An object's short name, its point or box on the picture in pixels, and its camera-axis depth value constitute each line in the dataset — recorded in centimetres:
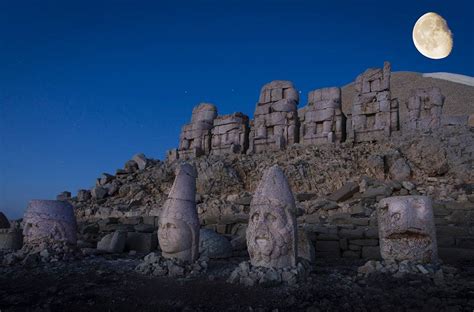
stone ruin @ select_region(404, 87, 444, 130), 1477
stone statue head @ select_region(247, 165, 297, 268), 567
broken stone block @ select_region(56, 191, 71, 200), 1901
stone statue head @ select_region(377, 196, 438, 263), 627
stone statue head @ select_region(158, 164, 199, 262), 646
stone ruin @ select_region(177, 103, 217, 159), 1964
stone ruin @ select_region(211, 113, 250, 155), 1843
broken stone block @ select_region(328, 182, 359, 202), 1221
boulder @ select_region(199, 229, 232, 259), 824
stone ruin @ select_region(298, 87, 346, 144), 1644
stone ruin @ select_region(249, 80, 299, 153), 1745
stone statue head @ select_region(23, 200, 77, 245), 749
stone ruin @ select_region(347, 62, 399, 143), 1546
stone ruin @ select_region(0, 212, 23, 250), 942
